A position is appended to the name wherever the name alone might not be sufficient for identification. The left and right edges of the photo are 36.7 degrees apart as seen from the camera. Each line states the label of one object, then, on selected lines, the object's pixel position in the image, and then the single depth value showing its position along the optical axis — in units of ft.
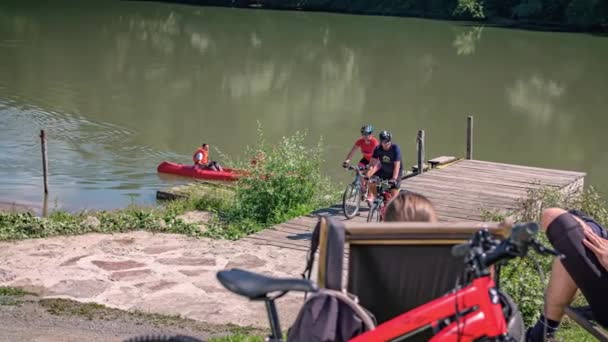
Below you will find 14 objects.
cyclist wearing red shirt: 40.09
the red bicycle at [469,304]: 9.82
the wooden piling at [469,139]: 57.56
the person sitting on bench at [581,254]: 14.03
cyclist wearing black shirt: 37.27
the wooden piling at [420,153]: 50.98
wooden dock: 35.55
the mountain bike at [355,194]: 38.86
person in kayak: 63.62
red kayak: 61.21
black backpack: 10.75
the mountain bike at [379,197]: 37.47
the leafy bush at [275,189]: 39.91
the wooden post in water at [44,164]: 55.35
